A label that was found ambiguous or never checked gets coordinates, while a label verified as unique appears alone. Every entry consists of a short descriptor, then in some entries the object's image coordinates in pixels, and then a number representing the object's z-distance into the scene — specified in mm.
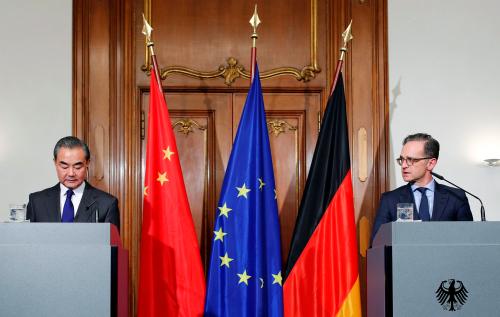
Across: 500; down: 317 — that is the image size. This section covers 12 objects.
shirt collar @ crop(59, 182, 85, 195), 4465
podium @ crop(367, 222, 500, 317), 3404
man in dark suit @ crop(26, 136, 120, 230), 4352
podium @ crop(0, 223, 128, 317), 3338
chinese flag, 4672
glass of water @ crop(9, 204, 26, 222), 3688
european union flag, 4648
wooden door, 5484
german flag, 4641
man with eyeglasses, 4395
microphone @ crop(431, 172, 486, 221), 3851
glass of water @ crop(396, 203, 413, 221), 3758
